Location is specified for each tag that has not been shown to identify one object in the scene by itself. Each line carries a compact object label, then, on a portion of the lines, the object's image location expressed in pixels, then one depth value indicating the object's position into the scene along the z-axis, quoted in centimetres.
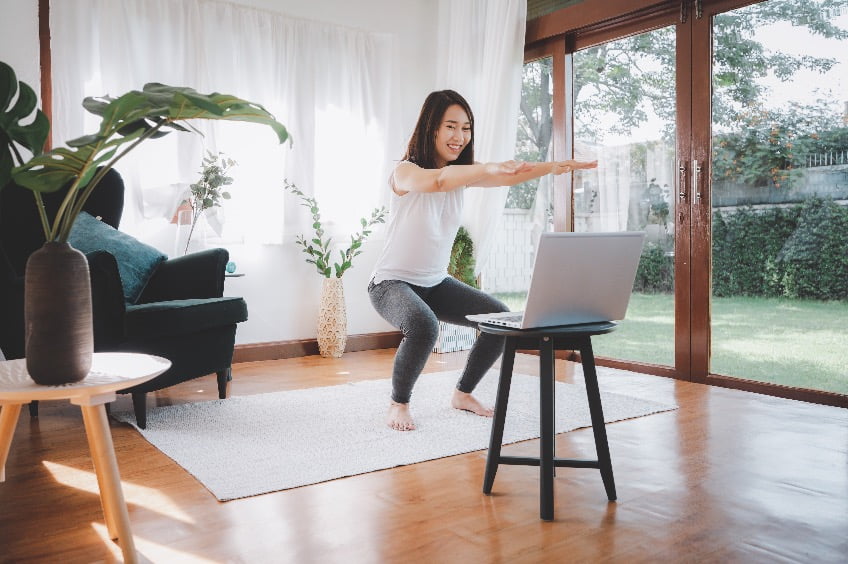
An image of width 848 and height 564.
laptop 168
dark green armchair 255
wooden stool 173
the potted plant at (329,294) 433
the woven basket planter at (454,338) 454
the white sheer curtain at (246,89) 371
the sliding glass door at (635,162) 379
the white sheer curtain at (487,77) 432
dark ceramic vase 144
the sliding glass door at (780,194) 312
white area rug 215
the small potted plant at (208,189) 375
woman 260
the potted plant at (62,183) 143
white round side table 141
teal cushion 301
